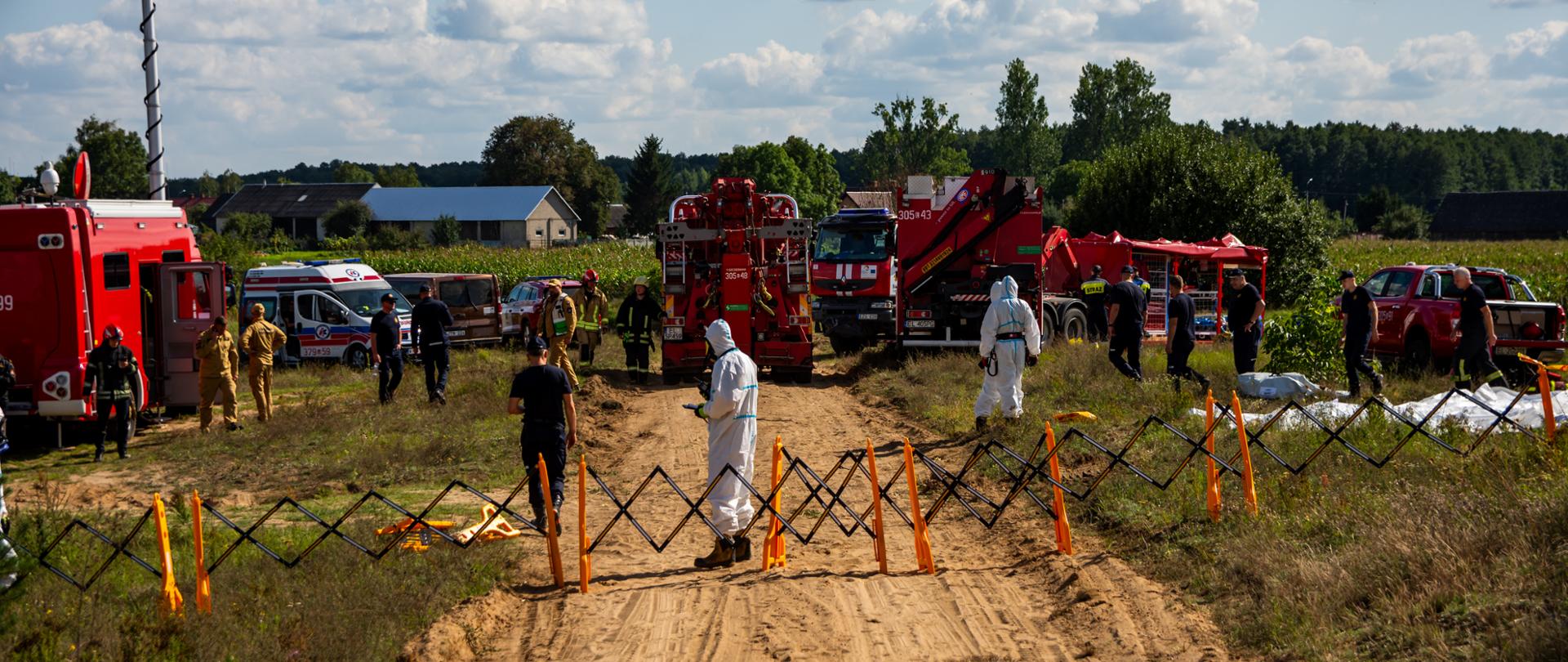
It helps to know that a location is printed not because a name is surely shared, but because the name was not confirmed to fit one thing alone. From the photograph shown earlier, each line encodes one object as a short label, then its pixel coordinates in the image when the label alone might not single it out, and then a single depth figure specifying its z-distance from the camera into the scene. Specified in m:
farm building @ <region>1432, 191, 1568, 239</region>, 90.94
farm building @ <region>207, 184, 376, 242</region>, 96.94
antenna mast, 20.28
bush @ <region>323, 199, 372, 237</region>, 87.00
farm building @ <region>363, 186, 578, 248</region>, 87.88
